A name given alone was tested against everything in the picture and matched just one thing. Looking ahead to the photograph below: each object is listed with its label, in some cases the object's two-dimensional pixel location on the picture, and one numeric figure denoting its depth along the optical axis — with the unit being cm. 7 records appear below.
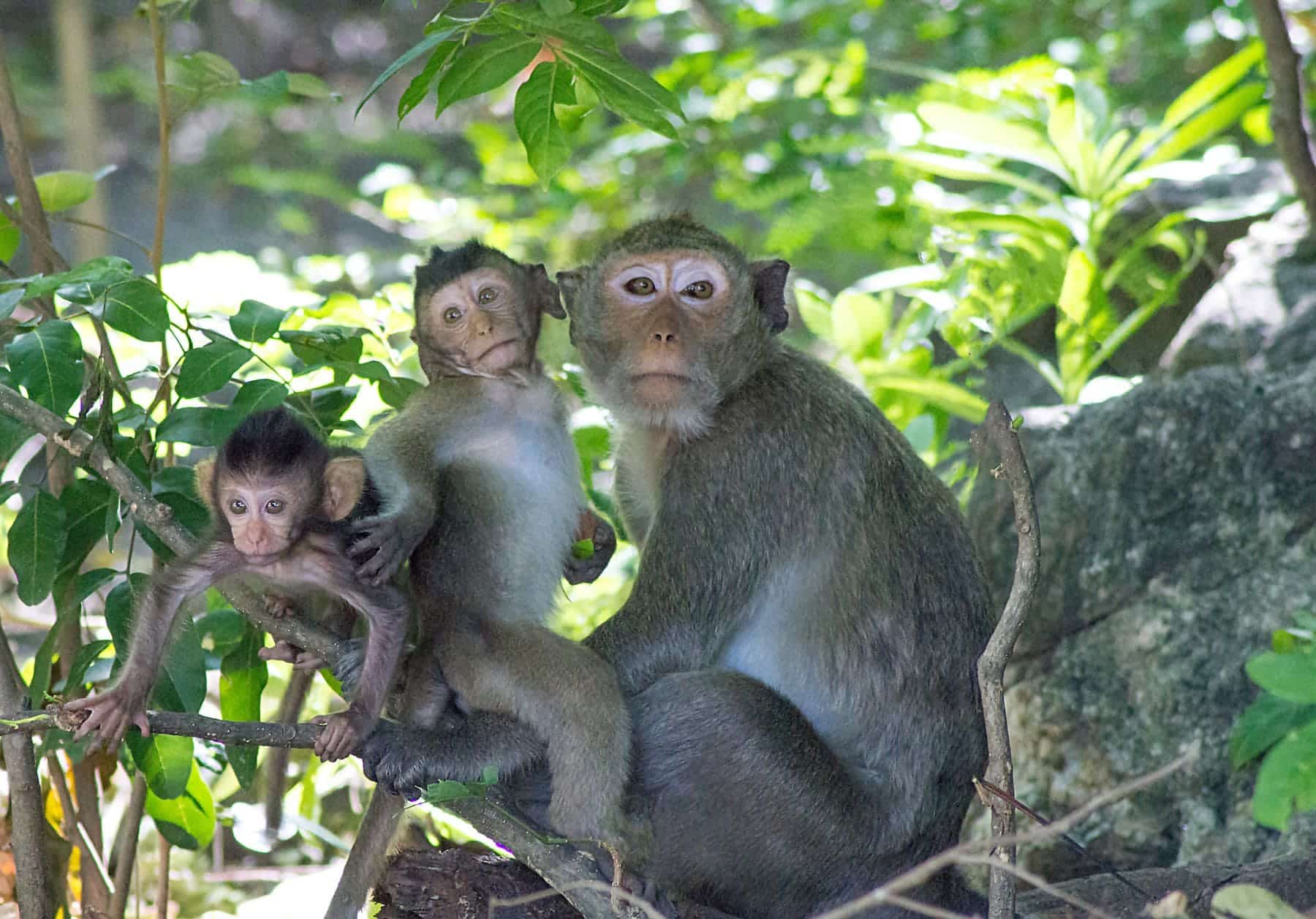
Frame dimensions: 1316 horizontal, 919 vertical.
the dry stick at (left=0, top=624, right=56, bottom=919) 709
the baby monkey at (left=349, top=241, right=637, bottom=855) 681
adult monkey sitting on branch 724
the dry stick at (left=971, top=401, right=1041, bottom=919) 594
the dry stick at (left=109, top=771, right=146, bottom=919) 788
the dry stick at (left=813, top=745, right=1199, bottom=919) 454
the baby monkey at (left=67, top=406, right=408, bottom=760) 618
